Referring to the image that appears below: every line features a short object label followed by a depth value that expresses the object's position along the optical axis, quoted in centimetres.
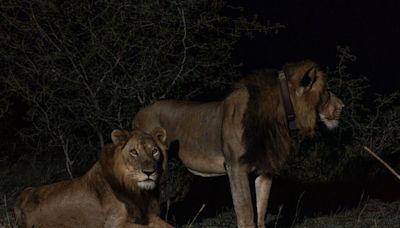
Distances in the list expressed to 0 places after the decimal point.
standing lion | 956
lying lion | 850
